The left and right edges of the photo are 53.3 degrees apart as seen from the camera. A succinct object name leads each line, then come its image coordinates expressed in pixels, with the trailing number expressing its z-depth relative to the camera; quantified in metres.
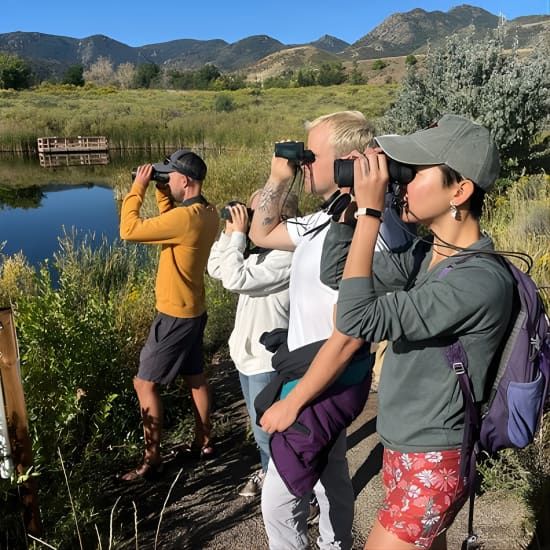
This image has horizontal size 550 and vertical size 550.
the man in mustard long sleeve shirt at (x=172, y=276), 2.90
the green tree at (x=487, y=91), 8.44
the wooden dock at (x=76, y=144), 28.81
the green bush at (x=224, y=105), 40.19
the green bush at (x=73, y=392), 2.43
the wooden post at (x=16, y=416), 1.97
